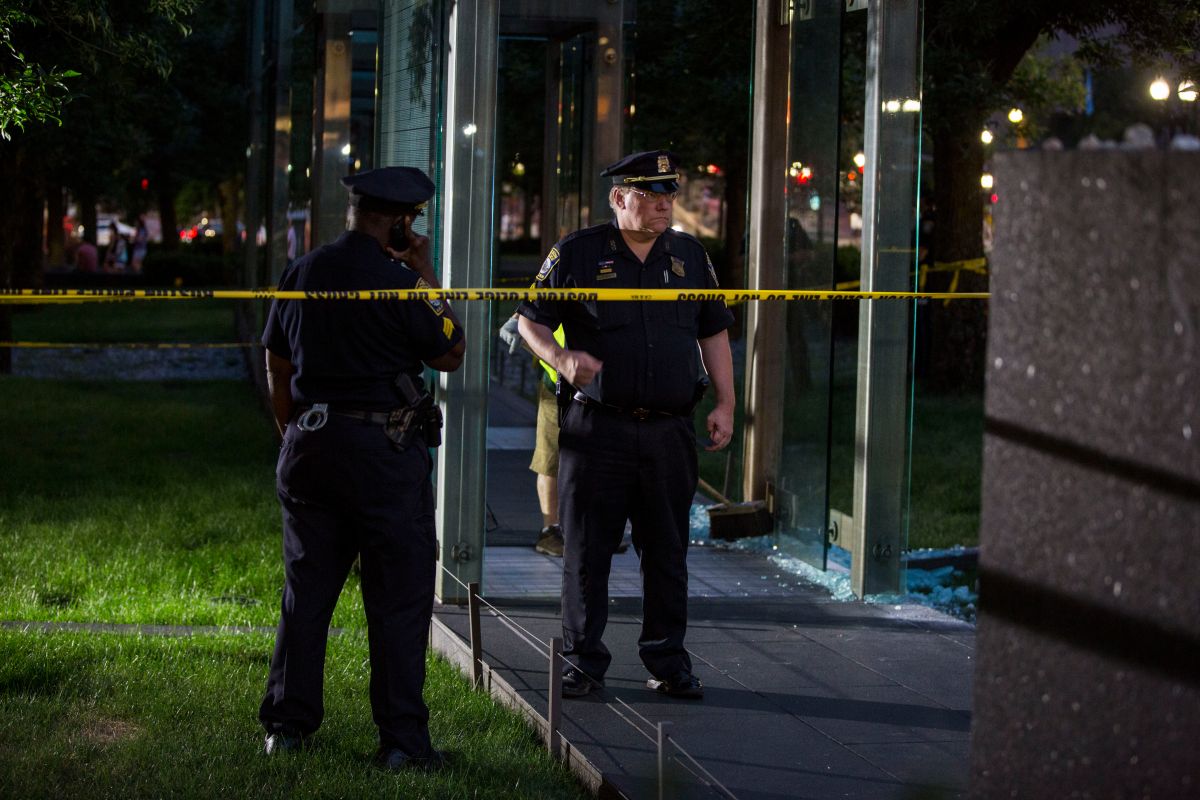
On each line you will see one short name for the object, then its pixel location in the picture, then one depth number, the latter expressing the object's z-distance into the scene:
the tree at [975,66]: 15.33
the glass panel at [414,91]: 7.19
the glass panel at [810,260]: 8.12
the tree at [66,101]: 6.91
